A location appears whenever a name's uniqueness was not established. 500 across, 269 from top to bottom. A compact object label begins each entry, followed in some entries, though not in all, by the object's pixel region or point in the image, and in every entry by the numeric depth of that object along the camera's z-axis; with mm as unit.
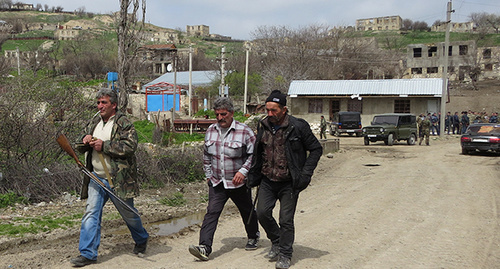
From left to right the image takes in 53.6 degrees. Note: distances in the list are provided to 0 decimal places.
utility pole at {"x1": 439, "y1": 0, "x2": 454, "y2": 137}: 31847
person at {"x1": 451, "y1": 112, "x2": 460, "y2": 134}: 36550
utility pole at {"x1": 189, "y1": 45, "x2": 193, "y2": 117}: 37066
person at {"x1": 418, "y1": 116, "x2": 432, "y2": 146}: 27391
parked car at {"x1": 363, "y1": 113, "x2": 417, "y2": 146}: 26469
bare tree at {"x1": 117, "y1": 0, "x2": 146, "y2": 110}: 10398
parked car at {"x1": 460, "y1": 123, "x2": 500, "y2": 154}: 20984
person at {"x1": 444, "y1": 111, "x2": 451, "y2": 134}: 36859
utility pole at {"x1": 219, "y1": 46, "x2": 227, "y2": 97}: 32469
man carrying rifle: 5578
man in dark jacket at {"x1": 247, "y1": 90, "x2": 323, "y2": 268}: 5566
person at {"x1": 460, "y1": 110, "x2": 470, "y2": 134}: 35034
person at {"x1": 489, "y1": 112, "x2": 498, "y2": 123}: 35469
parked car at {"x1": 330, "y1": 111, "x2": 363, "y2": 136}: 33875
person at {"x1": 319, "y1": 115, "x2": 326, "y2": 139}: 30109
